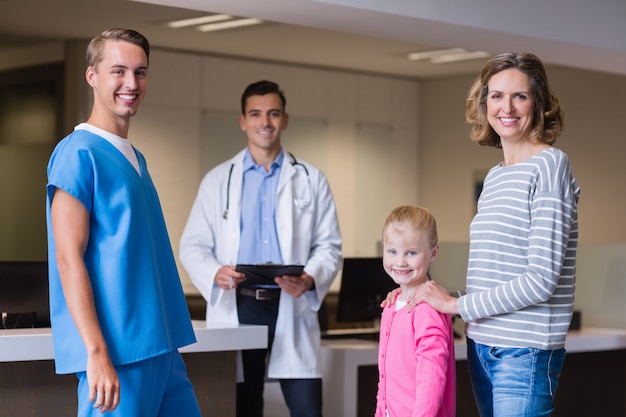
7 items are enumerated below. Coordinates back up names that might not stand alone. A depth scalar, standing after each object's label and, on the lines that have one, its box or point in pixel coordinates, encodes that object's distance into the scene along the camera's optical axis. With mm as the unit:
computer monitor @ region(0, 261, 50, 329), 4156
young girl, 2465
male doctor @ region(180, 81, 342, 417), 4121
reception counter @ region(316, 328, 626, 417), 4984
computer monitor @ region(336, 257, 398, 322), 5461
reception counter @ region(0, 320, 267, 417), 3447
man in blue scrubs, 2314
